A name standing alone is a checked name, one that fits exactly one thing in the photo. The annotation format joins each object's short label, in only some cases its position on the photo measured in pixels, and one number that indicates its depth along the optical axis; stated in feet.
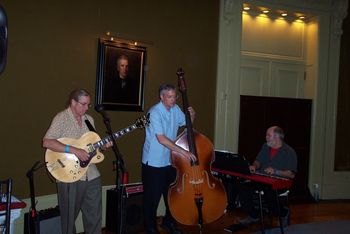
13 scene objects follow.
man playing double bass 12.05
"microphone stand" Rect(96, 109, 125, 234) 9.42
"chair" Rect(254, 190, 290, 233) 12.83
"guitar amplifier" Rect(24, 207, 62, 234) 10.37
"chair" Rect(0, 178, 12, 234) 7.32
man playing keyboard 13.37
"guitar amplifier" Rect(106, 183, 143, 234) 13.09
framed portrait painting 13.84
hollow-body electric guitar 10.39
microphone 9.49
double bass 11.39
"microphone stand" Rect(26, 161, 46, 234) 9.84
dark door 18.19
